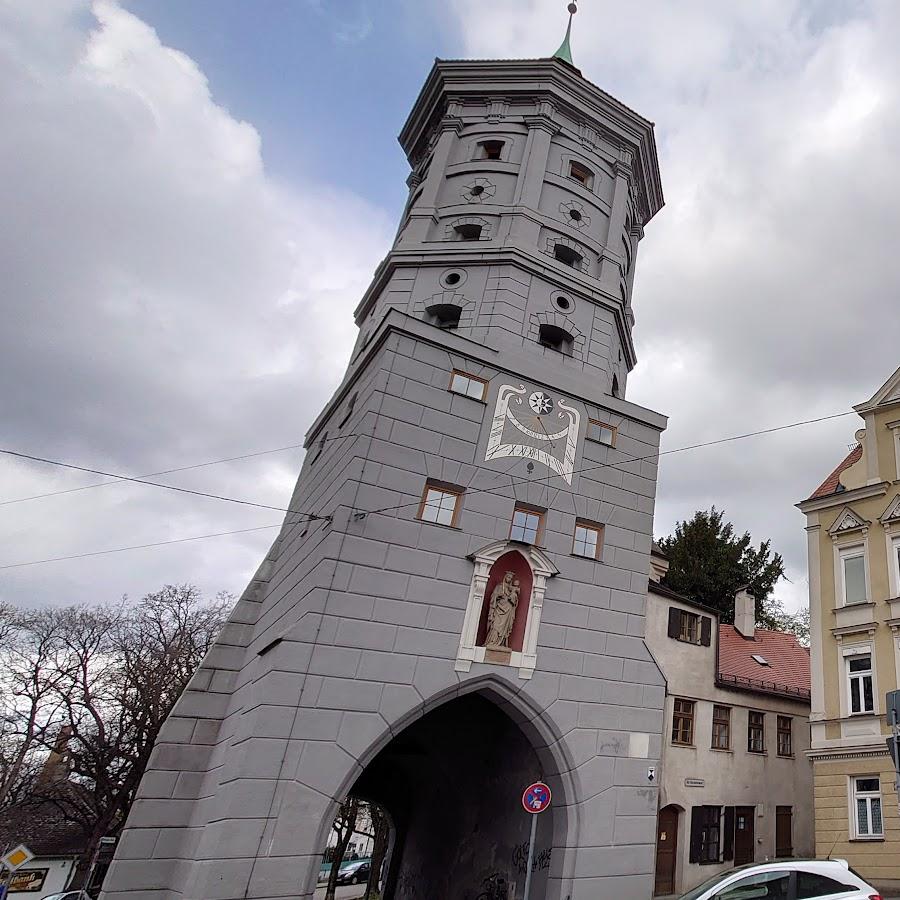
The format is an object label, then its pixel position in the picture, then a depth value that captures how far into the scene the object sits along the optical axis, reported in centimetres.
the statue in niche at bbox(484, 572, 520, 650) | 1517
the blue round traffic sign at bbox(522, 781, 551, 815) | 1195
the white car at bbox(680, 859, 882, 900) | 906
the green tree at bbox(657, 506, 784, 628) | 3709
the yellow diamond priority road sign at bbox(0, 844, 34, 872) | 1686
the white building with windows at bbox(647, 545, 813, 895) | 1977
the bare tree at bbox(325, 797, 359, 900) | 2833
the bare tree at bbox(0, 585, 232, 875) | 2847
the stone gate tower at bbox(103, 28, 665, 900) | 1348
